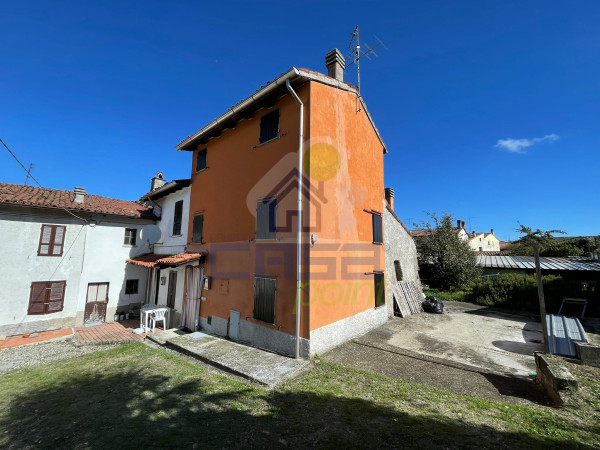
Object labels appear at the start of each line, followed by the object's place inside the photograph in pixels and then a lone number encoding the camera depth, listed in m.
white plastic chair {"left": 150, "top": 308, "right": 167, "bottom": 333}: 11.64
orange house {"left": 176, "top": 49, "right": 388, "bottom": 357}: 7.56
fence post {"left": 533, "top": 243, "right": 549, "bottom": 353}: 6.38
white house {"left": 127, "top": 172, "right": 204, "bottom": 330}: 11.08
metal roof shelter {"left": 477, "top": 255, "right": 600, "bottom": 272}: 13.76
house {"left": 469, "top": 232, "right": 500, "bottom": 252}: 41.28
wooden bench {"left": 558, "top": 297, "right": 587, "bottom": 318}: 11.80
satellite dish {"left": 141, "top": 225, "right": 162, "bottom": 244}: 15.02
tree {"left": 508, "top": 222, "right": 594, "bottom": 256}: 25.73
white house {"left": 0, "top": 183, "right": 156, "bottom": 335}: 11.30
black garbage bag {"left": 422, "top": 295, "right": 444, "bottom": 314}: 12.86
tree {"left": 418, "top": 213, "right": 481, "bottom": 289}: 18.50
